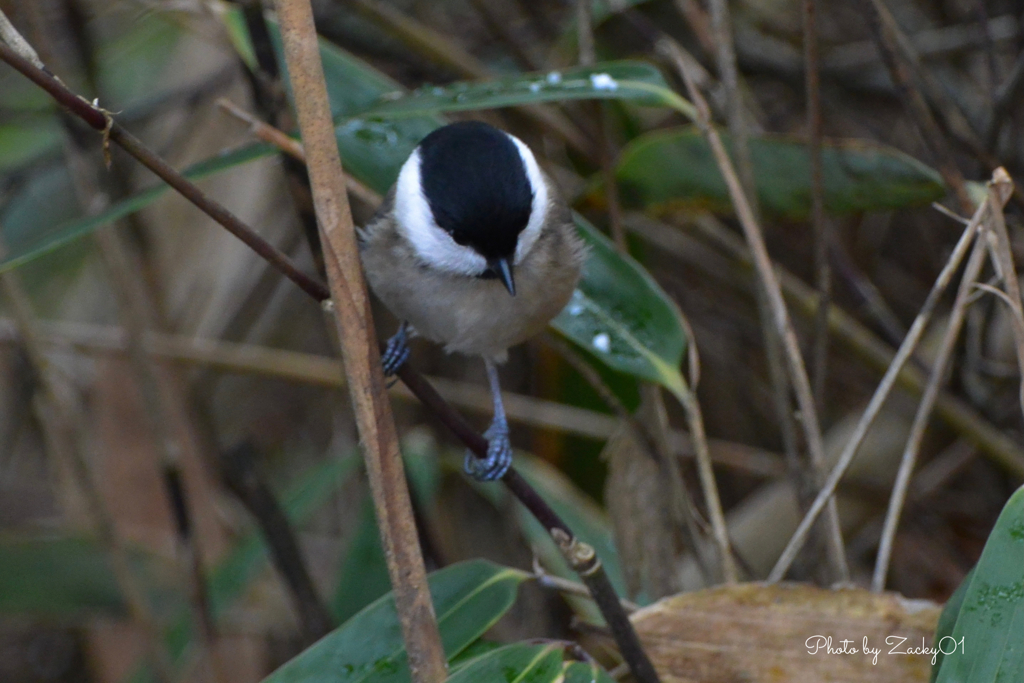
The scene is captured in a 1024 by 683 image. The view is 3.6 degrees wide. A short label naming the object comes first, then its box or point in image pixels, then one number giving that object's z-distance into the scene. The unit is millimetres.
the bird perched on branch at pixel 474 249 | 2478
